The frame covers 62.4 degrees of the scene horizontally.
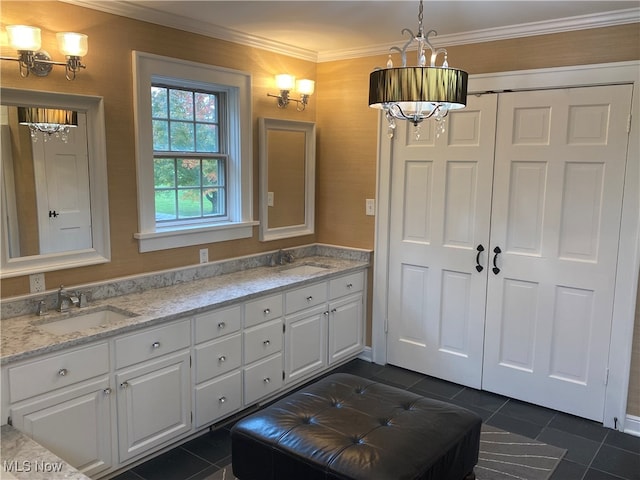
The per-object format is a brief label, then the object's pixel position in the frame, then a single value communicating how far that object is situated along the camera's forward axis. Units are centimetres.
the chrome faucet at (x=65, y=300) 281
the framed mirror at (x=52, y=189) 266
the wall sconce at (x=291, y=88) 398
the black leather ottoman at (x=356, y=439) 216
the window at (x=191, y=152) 325
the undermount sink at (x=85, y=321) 276
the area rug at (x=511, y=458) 285
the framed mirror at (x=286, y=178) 406
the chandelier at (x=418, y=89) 211
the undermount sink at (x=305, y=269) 407
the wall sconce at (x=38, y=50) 254
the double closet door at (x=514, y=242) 330
